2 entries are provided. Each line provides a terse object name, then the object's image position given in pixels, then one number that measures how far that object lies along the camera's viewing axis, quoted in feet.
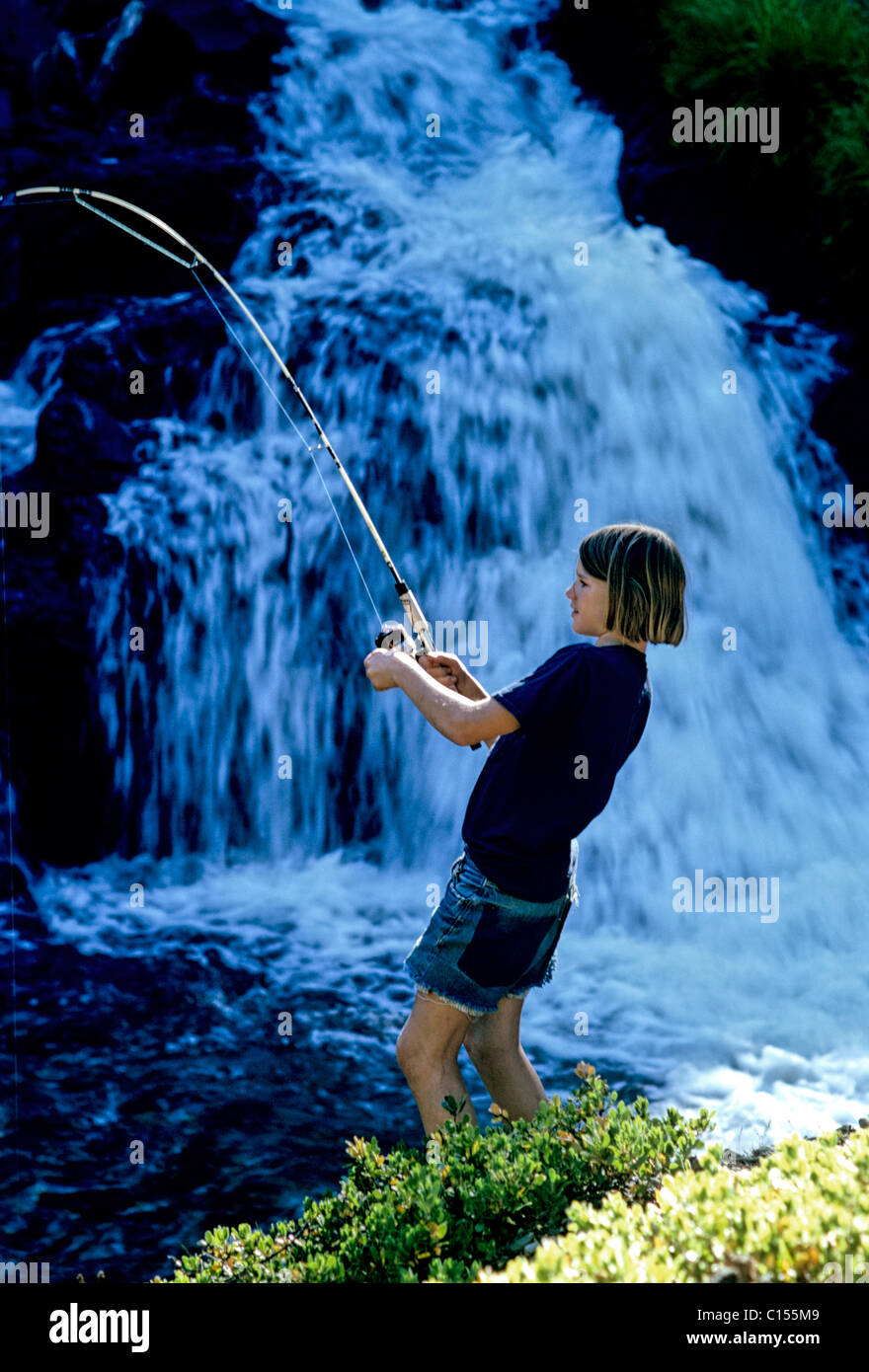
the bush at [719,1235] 8.64
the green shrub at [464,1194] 10.35
